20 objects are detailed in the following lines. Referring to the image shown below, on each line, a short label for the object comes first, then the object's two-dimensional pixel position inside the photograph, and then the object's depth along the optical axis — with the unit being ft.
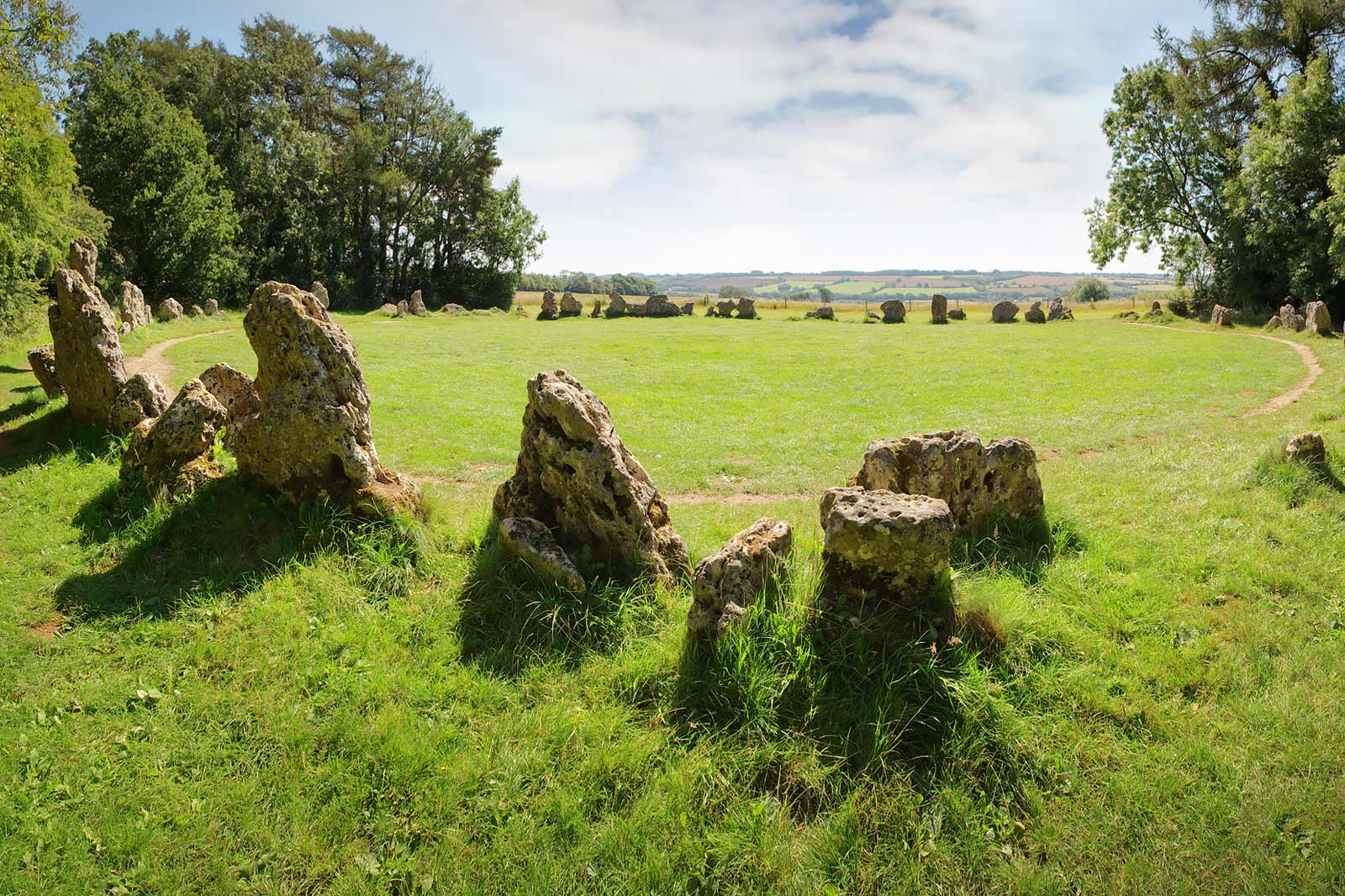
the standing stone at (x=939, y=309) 171.12
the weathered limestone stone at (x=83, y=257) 55.42
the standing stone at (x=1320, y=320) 108.27
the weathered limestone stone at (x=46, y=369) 48.83
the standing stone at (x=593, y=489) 24.07
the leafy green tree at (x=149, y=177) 135.13
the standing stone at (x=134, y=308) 95.25
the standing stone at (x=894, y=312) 174.81
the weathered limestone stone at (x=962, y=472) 27.50
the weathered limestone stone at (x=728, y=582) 19.65
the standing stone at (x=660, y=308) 168.86
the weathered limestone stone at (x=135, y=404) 38.70
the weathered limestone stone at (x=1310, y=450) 32.35
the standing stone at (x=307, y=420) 27.43
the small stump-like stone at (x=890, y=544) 19.48
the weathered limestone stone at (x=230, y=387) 36.09
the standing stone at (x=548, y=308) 166.30
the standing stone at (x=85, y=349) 40.78
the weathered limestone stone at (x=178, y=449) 30.42
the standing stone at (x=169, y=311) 112.06
